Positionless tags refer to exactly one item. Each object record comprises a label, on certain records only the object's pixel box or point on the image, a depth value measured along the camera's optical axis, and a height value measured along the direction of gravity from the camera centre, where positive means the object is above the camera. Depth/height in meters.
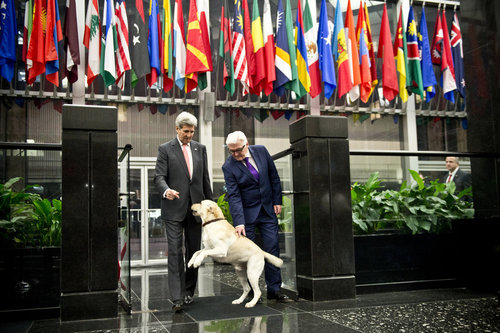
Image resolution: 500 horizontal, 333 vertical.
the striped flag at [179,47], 11.78 +3.79
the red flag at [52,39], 10.91 +3.75
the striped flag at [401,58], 13.05 +3.76
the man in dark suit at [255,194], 5.74 +0.03
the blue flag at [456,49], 14.23 +4.26
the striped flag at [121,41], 11.21 +3.79
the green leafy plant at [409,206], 6.73 -0.22
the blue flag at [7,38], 10.61 +3.71
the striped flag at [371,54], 13.30 +3.97
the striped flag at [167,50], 11.92 +3.73
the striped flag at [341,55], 12.70 +3.72
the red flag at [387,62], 12.88 +3.58
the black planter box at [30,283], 5.01 -0.87
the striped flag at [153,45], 11.68 +3.81
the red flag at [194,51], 11.48 +3.57
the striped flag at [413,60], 13.09 +3.66
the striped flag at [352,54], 12.84 +3.80
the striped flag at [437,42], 13.96 +4.39
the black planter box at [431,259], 6.39 -0.95
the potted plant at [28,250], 5.04 -0.53
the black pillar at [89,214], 4.97 -0.15
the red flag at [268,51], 12.13 +3.72
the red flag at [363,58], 12.82 +3.66
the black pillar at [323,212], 5.76 -0.22
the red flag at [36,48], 10.84 +3.52
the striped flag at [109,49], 11.30 +3.64
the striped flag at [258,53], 12.05 +3.66
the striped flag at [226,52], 12.23 +3.82
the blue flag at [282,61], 12.11 +3.47
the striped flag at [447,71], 13.52 +3.46
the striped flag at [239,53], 11.90 +3.62
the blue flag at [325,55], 12.38 +3.69
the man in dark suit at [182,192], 5.45 +0.07
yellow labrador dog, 5.29 -0.54
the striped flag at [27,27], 11.10 +4.12
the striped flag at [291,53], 12.23 +3.75
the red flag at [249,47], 12.24 +3.87
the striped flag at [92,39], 11.53 +3.98
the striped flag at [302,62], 12.46 +3.51
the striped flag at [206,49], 11.74 +3.69
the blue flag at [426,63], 13.27 +3.64
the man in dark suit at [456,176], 7.33 +0.22
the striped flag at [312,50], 12.57 +3.88
